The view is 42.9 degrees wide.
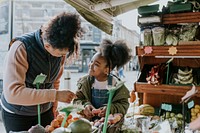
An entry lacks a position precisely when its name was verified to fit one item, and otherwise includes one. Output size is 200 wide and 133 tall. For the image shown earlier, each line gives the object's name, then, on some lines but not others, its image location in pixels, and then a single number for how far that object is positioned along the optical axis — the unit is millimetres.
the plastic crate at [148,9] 2053
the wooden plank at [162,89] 1980
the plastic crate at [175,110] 2141
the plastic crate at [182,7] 1950
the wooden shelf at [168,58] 1927
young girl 1750
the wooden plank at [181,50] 1907
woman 1247
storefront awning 2260
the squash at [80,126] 1068
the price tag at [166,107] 2057
